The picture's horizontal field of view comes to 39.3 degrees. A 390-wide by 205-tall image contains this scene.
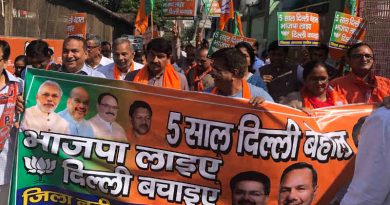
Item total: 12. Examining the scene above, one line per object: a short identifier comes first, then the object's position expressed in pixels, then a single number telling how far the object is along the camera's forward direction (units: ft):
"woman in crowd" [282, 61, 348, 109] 13.41
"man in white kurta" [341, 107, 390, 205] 6.60
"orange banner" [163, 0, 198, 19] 32.04
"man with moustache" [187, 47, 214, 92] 22.16
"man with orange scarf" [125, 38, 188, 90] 15.25
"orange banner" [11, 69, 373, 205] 12.06
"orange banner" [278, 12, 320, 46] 22.16
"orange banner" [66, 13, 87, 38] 31.78
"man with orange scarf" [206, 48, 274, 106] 12.78
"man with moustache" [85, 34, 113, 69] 21.63
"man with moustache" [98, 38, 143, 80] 18.26
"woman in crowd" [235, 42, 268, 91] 18.28
